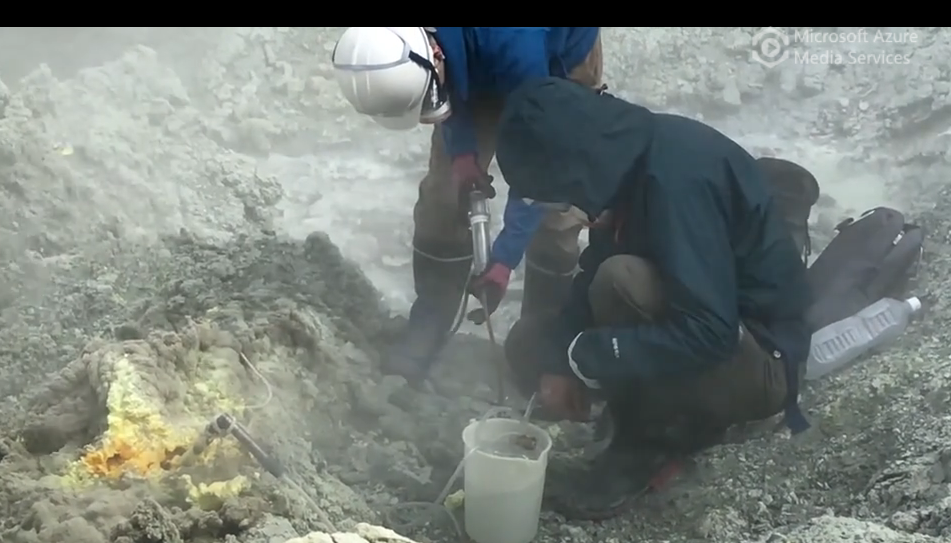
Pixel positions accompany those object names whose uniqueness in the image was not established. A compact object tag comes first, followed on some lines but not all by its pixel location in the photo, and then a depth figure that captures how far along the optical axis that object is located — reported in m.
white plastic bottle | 5.73
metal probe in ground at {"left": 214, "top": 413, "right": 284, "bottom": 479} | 5.39
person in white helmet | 5.56
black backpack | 5.82
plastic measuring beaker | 5.44
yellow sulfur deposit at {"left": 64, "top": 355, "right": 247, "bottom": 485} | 5.34
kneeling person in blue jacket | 5.39
